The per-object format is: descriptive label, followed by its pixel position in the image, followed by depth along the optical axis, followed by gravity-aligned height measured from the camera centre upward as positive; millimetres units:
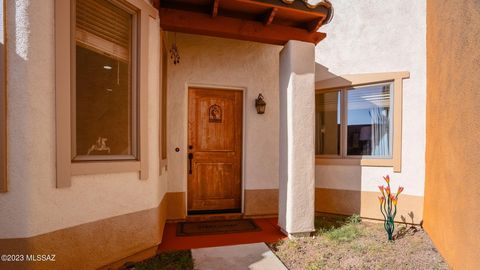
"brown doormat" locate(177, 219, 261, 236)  4025 -1696
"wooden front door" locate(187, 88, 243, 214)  4656 -378
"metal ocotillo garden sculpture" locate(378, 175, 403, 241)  3699 -1280
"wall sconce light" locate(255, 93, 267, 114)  4754 +540
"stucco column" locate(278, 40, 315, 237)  3705 -116
